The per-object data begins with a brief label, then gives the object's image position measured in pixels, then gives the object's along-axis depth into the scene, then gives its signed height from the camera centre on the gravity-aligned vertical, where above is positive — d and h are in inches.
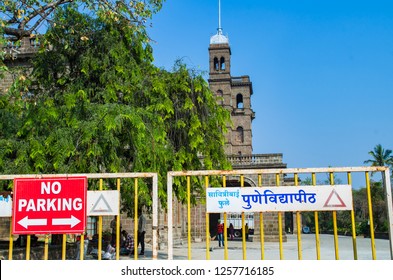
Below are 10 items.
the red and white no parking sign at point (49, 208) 207.6 +3.9
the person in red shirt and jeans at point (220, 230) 906.3 -33.8
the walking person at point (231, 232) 1181.6 -49.2
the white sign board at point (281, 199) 207.3 +6.4
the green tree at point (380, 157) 1958.2 +236.5
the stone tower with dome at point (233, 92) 2193.7 +602.3
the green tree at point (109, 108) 426.0 +117.5
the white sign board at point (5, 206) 219.0 +5.7
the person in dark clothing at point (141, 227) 607.2 -15.9
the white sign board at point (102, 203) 209.8 +6.1
